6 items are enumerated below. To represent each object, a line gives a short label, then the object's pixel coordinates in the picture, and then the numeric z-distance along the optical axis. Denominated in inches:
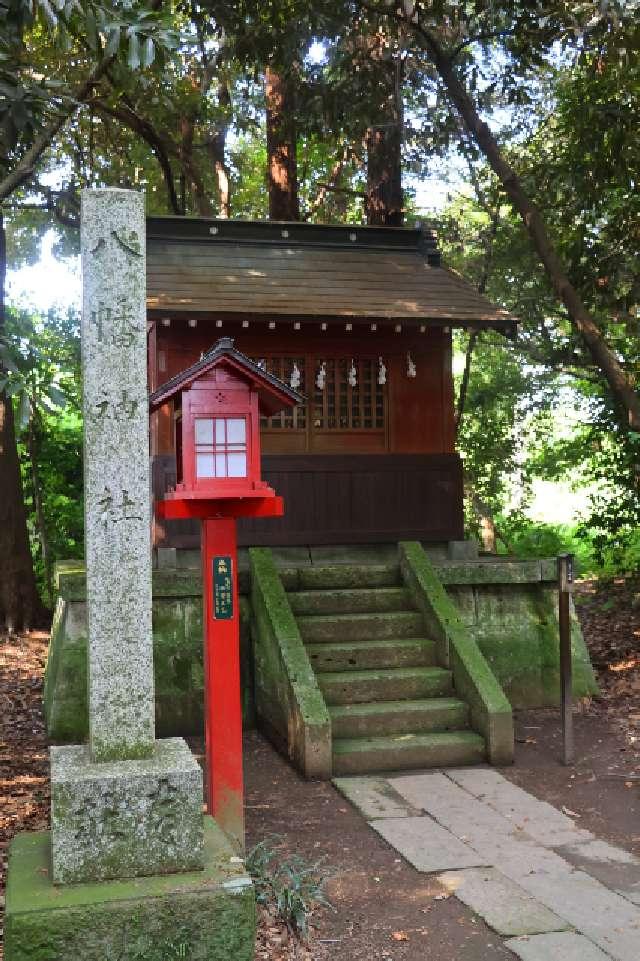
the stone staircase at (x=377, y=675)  320.8
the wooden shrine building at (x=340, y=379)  420.2
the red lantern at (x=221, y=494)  244.8
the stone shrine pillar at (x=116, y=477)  177.5
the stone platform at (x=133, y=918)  155.7
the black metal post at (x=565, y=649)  327.9
